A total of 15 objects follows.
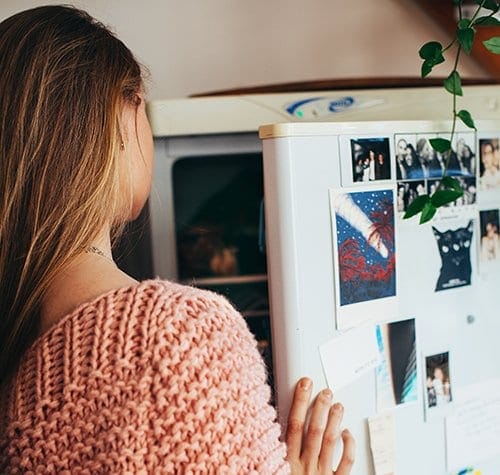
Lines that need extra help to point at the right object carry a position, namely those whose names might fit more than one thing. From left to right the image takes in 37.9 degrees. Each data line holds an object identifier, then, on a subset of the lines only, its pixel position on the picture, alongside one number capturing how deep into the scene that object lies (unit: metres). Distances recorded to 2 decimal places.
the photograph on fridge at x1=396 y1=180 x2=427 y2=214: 0.97
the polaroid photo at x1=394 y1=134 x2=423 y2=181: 0.97
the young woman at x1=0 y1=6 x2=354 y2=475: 0.67
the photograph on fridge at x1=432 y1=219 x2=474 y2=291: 1.01
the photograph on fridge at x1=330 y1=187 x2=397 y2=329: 0.91
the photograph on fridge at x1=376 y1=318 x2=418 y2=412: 0.96
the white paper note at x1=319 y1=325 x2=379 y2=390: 0.91
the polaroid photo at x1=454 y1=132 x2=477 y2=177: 1.03
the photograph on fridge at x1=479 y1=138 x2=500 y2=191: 1.06
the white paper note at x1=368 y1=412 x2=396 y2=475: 0.96
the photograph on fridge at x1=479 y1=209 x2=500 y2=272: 1.06
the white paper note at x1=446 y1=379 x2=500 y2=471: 1.04
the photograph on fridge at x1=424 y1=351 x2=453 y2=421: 1.01
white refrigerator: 0.88
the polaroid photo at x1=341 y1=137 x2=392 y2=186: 0.92
